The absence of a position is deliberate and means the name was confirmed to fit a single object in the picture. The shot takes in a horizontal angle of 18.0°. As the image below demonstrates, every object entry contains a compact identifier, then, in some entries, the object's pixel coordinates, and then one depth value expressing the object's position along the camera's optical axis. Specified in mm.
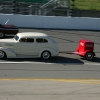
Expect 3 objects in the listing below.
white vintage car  14664
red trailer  15516
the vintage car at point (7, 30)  20547
